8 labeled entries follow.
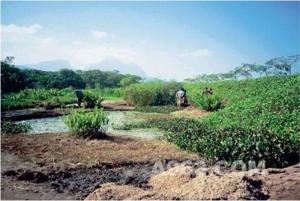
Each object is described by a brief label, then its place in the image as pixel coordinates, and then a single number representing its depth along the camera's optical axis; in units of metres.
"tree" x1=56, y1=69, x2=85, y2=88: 53.67
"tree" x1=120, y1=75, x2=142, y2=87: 62.12
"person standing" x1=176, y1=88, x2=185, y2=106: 28.20
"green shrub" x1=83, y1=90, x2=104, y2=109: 25.19
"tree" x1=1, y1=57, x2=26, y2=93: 35.58
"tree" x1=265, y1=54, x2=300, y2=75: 73.07
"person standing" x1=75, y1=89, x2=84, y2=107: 25.91
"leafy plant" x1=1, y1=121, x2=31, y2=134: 13.91
